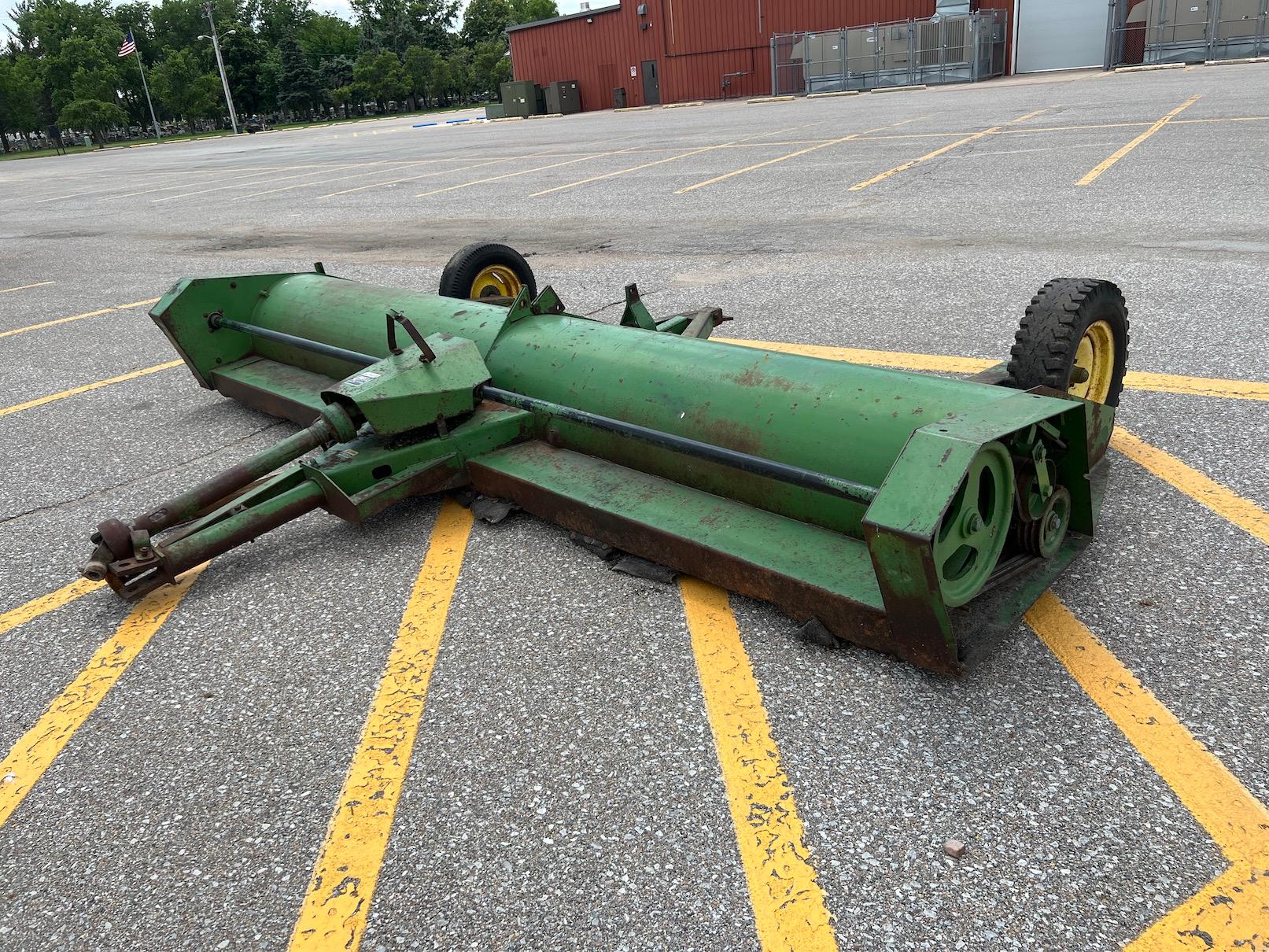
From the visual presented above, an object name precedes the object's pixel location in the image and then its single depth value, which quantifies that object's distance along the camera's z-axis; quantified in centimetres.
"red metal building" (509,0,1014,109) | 3450
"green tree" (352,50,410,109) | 8200
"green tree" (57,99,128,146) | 6638
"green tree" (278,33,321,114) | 8075
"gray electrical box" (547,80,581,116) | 4109
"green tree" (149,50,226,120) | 7581
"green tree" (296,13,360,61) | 9611
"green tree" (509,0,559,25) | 11196
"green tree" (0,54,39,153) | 6844
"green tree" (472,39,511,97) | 8238
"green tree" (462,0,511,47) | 10019
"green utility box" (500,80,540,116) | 4066
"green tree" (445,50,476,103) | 8200
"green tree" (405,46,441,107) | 8238
